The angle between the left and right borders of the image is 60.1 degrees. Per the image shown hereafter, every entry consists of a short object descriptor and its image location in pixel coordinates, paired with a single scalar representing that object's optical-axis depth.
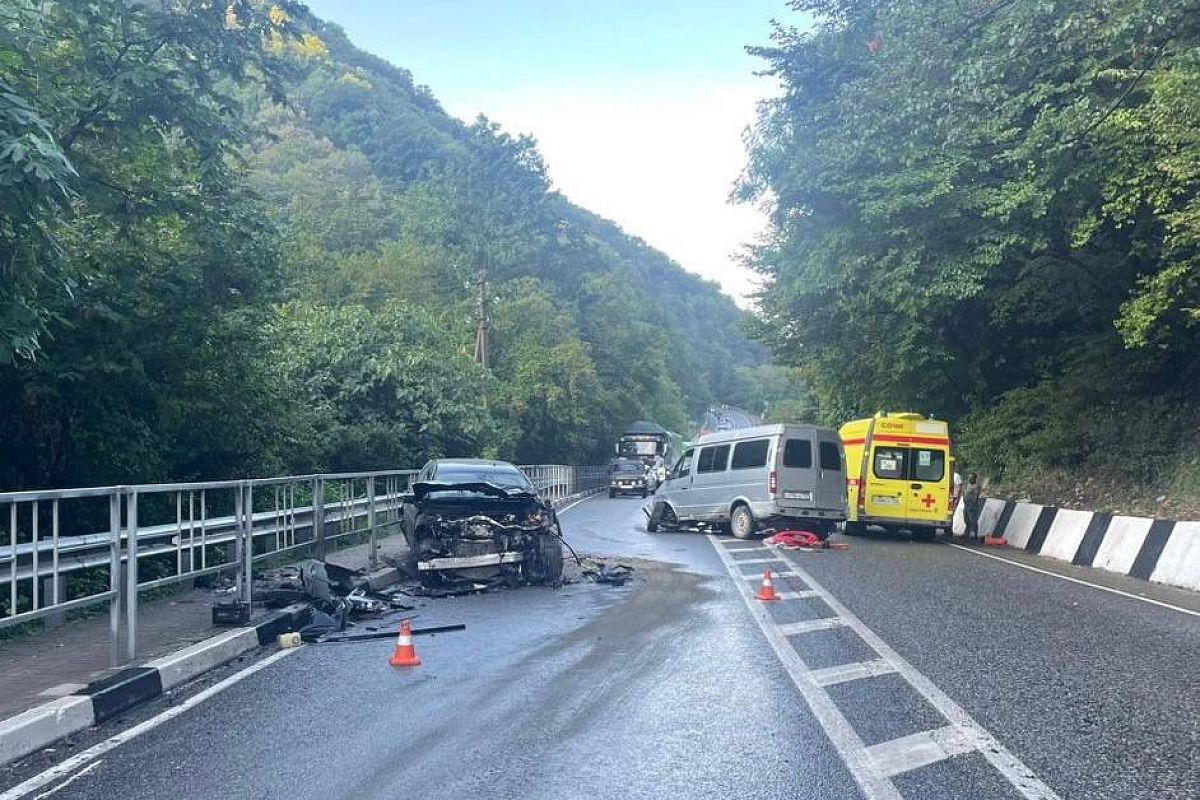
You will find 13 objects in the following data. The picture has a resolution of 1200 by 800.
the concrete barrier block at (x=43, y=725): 5.65
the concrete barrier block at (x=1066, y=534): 17.44
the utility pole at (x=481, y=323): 43.06
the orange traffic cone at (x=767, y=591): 11.64
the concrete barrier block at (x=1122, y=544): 15.17
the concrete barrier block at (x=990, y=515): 22.67
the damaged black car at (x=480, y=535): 12.49
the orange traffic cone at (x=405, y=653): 8.05
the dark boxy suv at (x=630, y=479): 49.16
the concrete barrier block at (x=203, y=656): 7.51
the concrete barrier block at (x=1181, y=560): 13.45
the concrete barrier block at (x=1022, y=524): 20.09
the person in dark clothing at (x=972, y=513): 24.14
